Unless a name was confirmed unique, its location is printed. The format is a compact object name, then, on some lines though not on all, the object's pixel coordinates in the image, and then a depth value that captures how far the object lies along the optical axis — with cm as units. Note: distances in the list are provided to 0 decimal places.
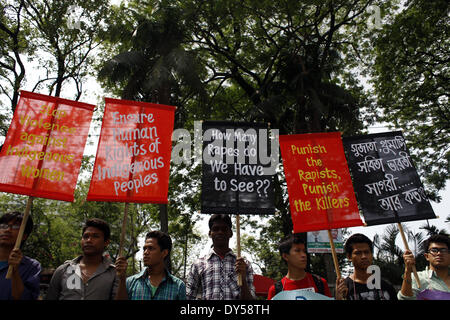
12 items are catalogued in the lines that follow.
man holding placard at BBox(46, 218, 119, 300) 338
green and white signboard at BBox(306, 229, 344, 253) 1212
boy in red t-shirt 375
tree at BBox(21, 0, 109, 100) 1272
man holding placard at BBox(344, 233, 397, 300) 364
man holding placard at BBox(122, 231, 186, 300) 355
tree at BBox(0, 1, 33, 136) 1270
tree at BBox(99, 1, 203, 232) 1223
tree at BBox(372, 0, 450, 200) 1214
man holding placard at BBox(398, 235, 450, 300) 380
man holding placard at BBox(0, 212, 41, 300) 333
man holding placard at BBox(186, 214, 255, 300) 384
